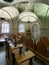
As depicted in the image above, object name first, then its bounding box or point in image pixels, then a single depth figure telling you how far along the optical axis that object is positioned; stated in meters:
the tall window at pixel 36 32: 3.73
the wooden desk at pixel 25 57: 1.29
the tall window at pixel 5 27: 3.76
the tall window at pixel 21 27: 4.04
